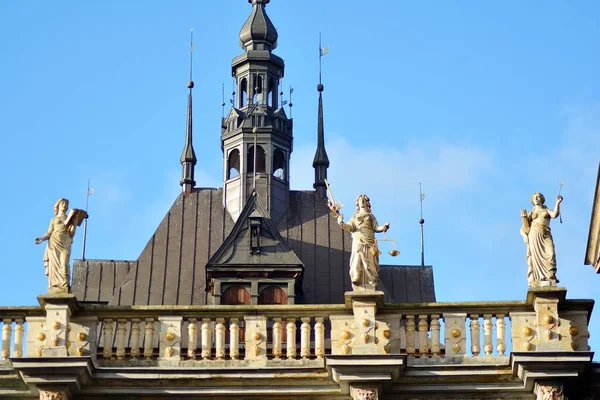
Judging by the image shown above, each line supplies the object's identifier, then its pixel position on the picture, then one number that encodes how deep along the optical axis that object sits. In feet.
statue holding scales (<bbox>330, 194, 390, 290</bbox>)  106.83
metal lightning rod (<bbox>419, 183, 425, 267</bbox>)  163.63
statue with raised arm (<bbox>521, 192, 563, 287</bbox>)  106.42
